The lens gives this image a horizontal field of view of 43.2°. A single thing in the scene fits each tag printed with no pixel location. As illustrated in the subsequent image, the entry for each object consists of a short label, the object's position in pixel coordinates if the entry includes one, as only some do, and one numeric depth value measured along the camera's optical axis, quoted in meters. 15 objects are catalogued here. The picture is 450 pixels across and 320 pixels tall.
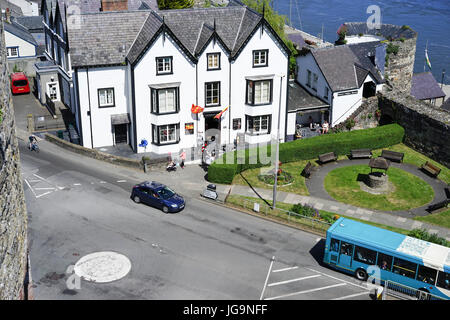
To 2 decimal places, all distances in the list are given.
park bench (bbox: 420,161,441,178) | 58.88
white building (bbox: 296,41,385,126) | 68.81
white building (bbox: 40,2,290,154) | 57.69
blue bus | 37.88
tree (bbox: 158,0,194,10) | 82.81
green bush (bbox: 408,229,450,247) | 43.28
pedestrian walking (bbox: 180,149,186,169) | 58.86
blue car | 48.97
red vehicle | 76.88
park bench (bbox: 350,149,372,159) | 62.62
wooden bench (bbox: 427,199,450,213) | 52.19
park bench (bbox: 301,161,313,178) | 57.97
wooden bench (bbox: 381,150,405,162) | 62.12
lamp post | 49.47
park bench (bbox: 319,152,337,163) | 61.12
